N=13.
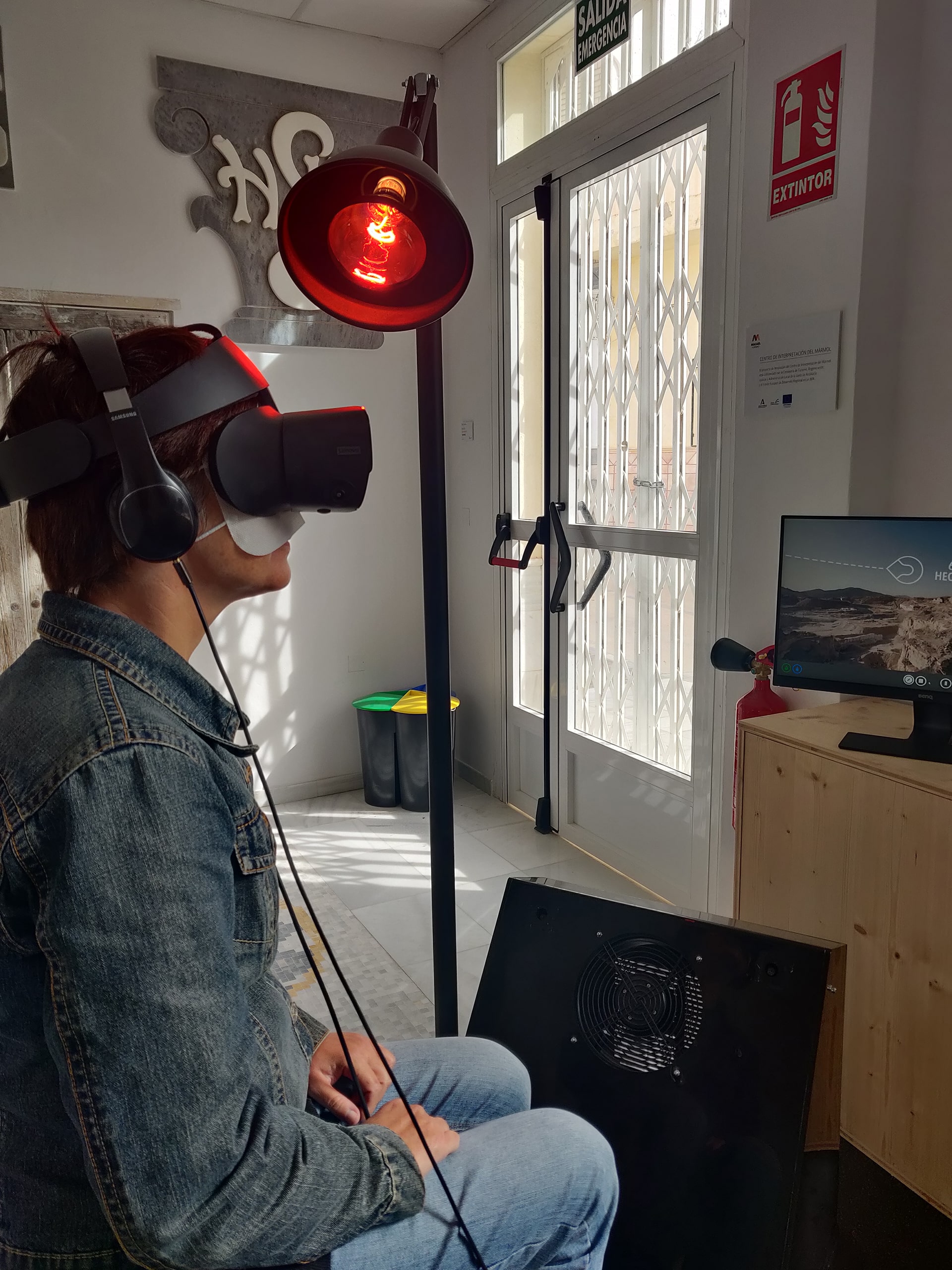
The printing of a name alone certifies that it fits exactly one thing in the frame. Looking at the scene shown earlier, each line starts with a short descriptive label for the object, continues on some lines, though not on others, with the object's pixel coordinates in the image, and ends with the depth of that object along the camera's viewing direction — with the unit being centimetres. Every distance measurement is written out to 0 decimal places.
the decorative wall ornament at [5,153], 311
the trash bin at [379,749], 381
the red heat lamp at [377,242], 120
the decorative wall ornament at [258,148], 337
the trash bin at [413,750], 377
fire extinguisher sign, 205
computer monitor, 166
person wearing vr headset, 68
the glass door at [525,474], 341
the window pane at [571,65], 255
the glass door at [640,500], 264
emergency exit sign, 276
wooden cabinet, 157
